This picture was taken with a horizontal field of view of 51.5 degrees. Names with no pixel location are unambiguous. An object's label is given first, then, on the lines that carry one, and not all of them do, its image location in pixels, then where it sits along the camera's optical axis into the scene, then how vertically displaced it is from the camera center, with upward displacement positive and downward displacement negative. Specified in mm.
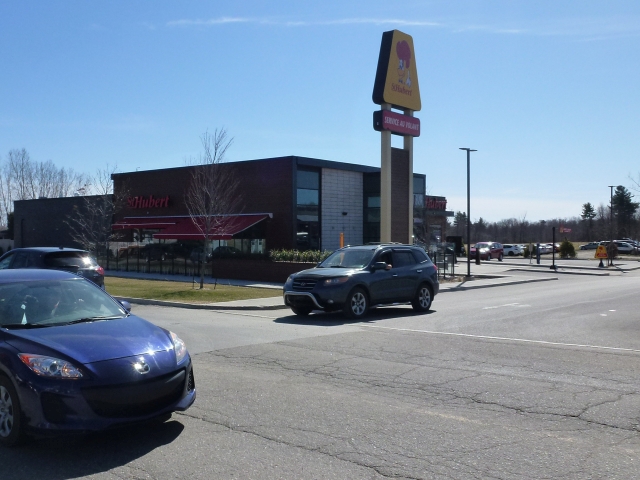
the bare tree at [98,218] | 36719 +1305
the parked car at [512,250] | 68000 -903
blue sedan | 5387 -1117
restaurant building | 34344 +2015
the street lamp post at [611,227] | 51422 +1155
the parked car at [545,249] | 66038 -779
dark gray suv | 15234 -972
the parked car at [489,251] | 57634 -858
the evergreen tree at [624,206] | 95750 +5313
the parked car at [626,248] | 71562 -705
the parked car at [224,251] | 32219 -534
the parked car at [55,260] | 15070 -460
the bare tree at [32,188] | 71500 +5648
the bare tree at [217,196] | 27172 +2250
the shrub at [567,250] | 63594 -842
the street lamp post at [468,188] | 32219 +2633
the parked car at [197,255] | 31875 -743
